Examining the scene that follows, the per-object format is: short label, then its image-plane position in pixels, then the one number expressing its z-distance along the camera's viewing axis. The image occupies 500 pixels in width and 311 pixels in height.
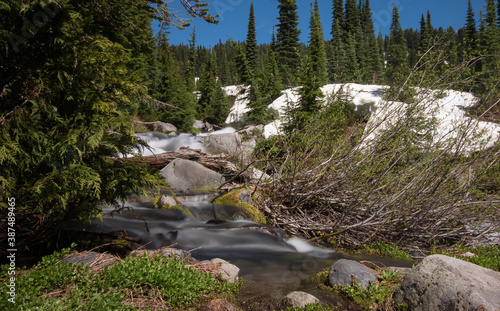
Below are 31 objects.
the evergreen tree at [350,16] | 67.62
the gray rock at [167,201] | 8.28
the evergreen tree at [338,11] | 69.88
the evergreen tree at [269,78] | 30.41
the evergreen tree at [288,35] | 47.38
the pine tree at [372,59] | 51.58
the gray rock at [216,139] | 17.57
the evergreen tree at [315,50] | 17.26
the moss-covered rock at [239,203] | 7.93
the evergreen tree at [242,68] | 33.19
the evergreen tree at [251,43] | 54.75
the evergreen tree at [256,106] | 26.80
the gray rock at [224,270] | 4.38
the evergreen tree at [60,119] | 3.49
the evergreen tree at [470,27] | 46.83
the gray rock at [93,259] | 3.67
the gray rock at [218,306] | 3.32
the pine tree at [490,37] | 38.75
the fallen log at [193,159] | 12.30
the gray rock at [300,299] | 3.76
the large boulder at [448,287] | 2.98
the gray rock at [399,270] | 4.42
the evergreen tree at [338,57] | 48.07
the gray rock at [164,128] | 26.88
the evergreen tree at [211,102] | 39.34
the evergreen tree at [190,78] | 48.09
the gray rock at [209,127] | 38.72
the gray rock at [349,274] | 4.24
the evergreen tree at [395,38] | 45.27
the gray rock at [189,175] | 11.38
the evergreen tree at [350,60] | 46.57
